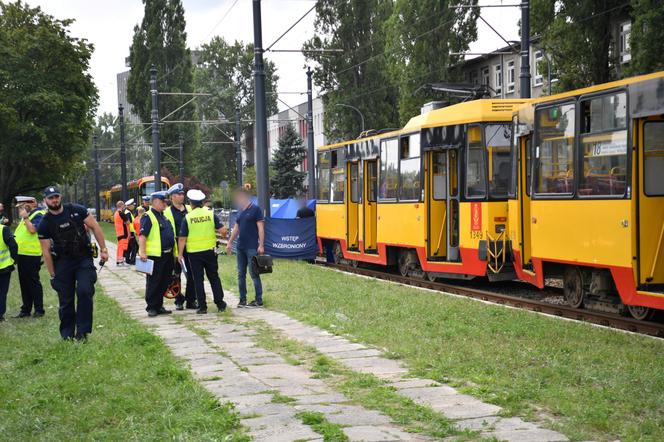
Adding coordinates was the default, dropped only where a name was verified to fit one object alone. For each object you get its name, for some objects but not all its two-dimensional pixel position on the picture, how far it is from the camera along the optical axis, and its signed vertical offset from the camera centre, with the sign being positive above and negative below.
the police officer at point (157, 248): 14.26 -0.97
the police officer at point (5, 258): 15.55 -1.18
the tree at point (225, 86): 101.12 +8.65
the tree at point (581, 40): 36.53 +4.44
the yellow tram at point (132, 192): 63.75 -1.01
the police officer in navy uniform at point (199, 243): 14.37 -0.92
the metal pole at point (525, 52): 22.05 +2.46
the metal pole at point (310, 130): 39.53 +1.69
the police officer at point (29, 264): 16.19 -1.32
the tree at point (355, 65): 62.94 +6.42
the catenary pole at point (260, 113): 23.53 +1.40
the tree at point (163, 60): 72.38 +8.09
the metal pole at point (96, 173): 59.11 +0.22
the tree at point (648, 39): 32.38 +3.94
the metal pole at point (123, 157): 45.59 +0.86
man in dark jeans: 15.14 -0.94
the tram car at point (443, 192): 17.95 -0.40
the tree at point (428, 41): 53.97 +6.68
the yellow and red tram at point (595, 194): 12.20 -0.33
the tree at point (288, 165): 72.94 +0.59
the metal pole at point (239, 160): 48.97 +0.69
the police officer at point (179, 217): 14.92 -0.58
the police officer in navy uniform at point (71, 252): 11.47 -0.82
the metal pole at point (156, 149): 34.16 +0.88
